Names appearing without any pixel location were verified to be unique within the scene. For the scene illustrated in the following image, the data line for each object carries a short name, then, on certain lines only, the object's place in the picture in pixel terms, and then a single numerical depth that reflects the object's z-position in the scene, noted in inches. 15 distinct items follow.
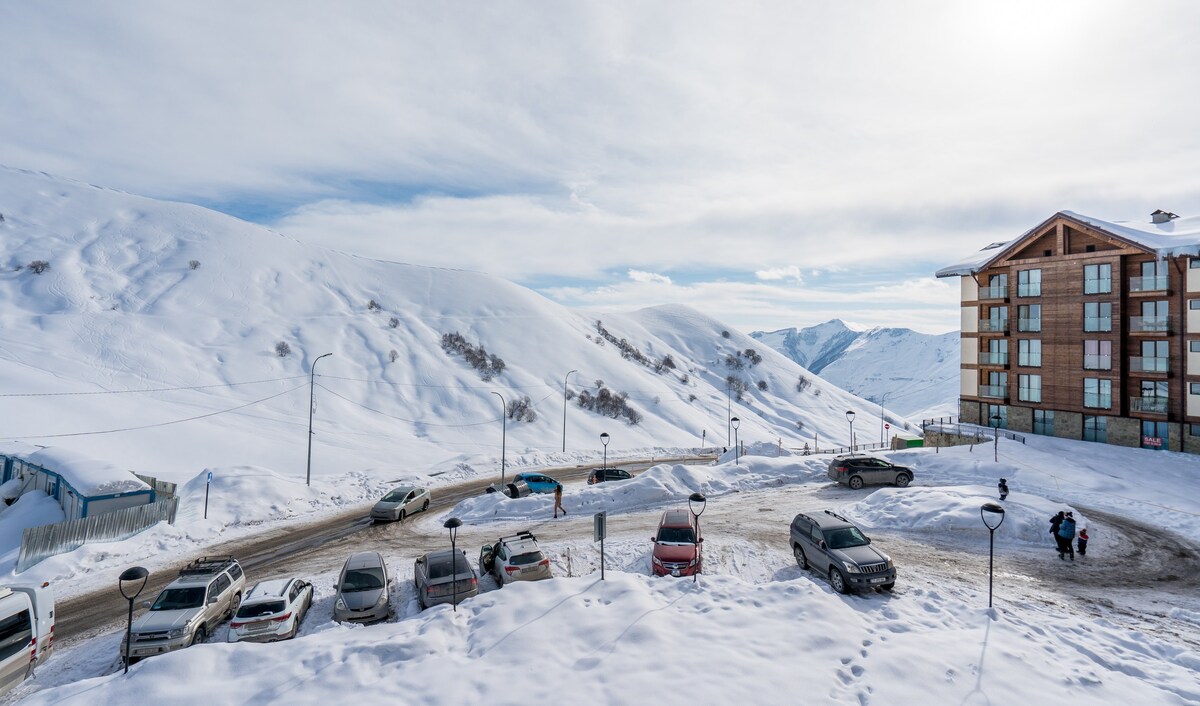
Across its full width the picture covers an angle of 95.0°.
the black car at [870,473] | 1210.0
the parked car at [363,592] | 589.6
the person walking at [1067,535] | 744.3
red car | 692.7
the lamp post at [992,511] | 534.1
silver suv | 528.1
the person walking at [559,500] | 1071.0
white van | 475.5
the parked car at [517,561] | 677.3
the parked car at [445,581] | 617.6
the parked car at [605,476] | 1349.7
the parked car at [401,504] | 1079.0
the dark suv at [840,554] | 601.9
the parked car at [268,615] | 546.3
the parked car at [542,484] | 1344.7
